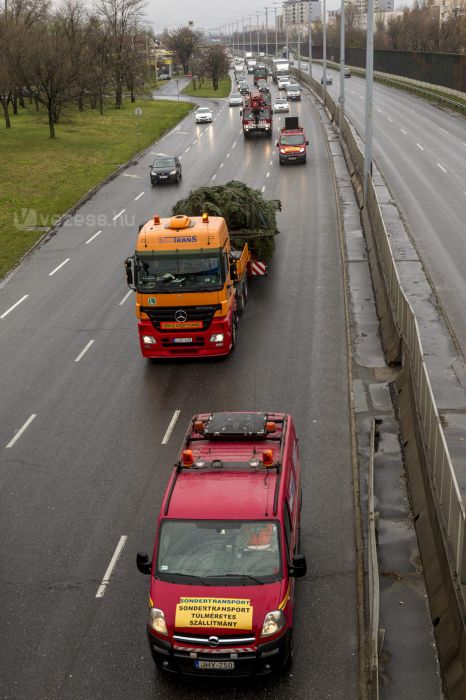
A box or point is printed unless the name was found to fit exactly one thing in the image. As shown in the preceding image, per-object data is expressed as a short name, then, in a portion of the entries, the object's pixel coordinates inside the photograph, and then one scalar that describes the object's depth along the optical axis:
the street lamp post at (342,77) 51.37
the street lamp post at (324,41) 76.72
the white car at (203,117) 75.44
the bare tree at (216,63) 120.90
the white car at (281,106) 77.50
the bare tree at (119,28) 91.19
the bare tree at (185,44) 160.12
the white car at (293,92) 87.88
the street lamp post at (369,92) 32.91
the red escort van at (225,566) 9.26
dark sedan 47.16
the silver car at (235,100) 91.31
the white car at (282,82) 100.22
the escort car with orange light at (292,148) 49.25
